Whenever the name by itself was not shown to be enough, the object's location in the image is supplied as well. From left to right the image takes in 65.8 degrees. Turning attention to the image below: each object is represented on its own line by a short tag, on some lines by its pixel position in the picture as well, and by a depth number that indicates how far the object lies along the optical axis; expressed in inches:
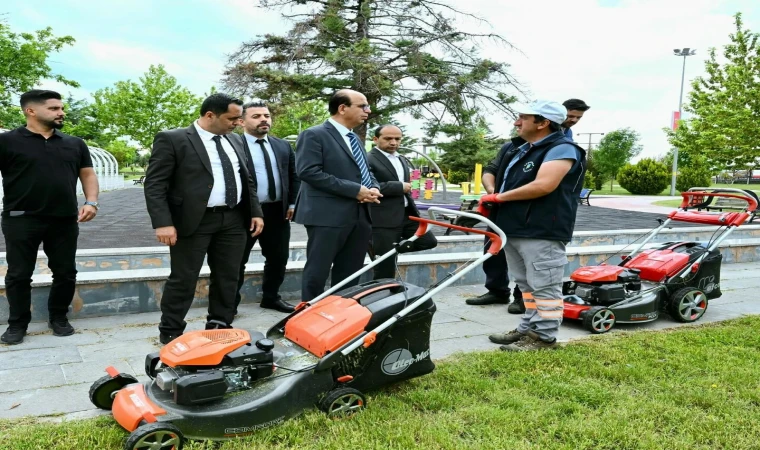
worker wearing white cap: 152.8
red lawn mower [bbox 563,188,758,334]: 185.6
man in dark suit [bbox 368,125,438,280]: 191.0
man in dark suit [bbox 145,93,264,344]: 145.6
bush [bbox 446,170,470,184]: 1570.1
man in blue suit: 157.8
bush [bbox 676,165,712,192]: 1274.6
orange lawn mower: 98.3
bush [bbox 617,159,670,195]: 1301.7
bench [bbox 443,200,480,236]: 145.9
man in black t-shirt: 156.9
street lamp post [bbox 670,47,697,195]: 1241.4
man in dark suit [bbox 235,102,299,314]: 193.5
